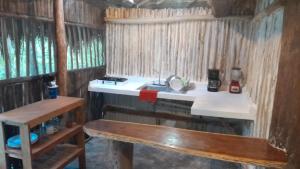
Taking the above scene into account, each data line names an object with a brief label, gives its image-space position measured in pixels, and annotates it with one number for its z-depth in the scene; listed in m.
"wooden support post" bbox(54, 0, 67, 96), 2.54
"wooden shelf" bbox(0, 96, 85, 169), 1.75
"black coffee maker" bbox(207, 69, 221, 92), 3.11
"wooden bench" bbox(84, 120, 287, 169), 1.37
